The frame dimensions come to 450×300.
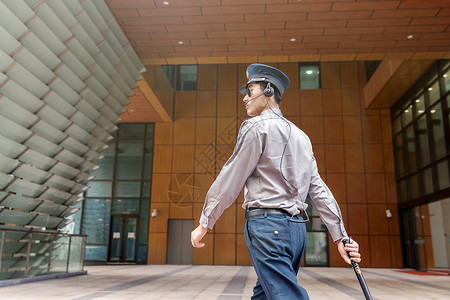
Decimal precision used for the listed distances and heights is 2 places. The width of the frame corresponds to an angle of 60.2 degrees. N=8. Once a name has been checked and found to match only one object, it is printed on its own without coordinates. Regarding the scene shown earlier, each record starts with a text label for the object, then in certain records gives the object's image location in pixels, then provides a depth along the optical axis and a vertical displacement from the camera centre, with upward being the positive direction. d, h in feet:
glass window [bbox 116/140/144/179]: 49.49 +8.95
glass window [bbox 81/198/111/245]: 47.73 +1.16
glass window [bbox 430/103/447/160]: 35.42 +9.42
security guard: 4.89 +0.47
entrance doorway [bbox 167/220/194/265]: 46.50 -1.48
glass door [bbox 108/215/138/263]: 47.10 -1.09
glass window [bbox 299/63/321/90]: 50.21 +19.87
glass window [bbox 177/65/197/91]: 51.01 +19.73
